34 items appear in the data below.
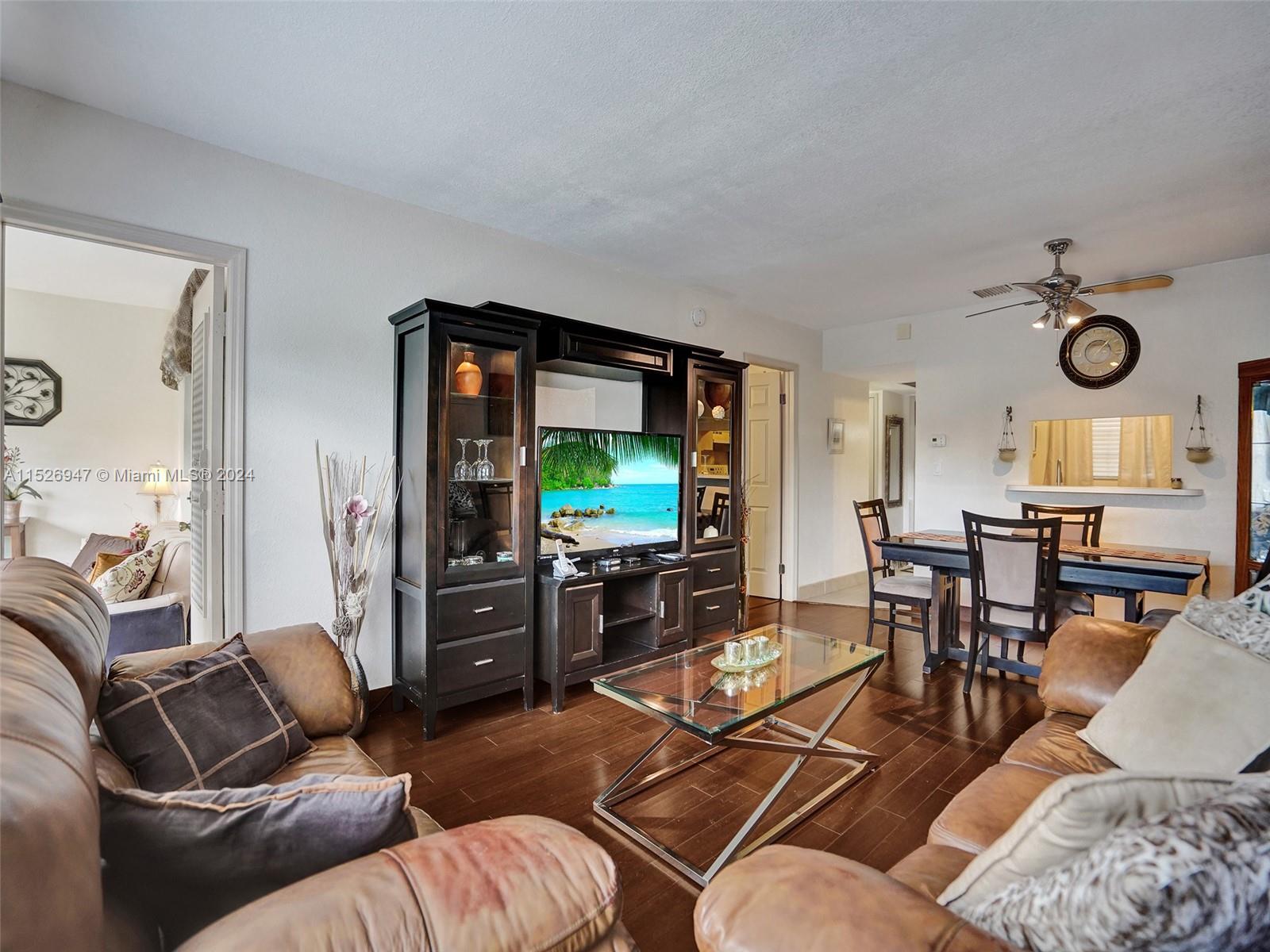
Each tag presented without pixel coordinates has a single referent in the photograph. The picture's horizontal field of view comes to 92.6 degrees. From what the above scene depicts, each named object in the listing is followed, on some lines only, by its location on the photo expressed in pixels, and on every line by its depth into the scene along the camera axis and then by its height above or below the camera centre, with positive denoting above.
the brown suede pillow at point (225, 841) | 0.81 -0.52
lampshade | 4.89 -0.09
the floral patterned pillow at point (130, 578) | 3.12 -0.55
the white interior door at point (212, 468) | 2.76 +0.02
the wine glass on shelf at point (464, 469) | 3.09 +0.02
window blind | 4.67 +0.19
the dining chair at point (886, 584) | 3.92 -0.76
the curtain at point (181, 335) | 3.47 +0.88
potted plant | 4.59 -0.12
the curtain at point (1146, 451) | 4.44 +0.17
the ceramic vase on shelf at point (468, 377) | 3.04 +0.48
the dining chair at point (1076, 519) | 4.16 -0.32
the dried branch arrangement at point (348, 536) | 2.90 -0.31
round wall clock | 4.62 +0.95
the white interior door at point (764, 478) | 5.89 -0.06
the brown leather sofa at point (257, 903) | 0.53 -0.54
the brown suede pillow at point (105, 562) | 3.43 -0.52
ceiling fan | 3.61 +1.11
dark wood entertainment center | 2.92 -0.34
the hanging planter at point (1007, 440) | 5.14 +0.29
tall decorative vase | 2.81 -0.86
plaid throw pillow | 1.30 -0.60
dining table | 3.16 -0.54
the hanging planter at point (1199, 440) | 4.25 +0.23
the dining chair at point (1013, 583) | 3.22 -0.60
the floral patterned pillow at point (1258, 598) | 1.62 -0.35
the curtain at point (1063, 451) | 4.81 +0.17
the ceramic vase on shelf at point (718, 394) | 4.27 +0.56
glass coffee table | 1.92 -0.78
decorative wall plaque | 4.67 +0.61
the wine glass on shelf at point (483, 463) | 3.17 +0.05
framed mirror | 8.05 +0.16
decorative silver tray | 2.36 -0.76
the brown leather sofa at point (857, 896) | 0.83 -0.65
